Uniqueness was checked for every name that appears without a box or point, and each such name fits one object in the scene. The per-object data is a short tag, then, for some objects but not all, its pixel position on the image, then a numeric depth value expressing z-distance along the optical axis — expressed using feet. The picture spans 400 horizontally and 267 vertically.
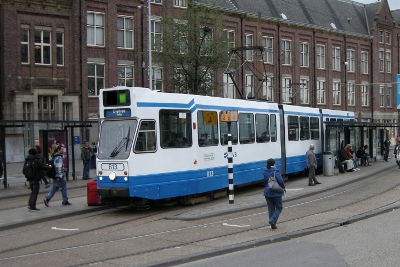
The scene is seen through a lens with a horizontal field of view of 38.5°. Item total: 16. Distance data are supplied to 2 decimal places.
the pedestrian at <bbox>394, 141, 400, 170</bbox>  102.36
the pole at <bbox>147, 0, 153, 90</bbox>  101.96
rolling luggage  55.77
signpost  56.18
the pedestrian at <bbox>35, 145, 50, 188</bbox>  53.93
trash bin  88.48
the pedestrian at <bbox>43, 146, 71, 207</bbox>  54.85
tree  101.96
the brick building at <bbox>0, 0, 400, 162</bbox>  112.41
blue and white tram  49.98
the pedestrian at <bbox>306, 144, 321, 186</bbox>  74.43
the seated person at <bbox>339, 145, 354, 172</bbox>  94.43
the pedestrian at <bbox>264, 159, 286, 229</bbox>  41.75
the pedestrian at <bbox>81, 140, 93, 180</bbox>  86.94
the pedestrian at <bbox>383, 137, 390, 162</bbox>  127.85
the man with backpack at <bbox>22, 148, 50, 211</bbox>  53.06
